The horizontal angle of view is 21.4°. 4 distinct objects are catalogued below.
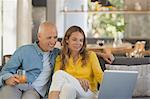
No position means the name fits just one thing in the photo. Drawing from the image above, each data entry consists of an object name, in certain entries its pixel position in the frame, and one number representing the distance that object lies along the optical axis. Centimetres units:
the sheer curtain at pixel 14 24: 725
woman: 359
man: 357
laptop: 320
